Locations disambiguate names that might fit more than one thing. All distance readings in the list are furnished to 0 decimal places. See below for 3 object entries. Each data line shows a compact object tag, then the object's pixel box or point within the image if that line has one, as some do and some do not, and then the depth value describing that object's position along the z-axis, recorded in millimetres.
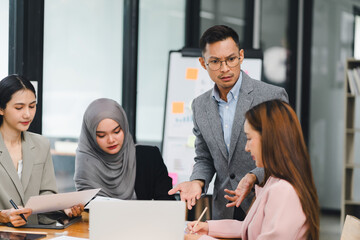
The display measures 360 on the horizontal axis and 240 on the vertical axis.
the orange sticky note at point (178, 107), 3960
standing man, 2473
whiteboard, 3926
